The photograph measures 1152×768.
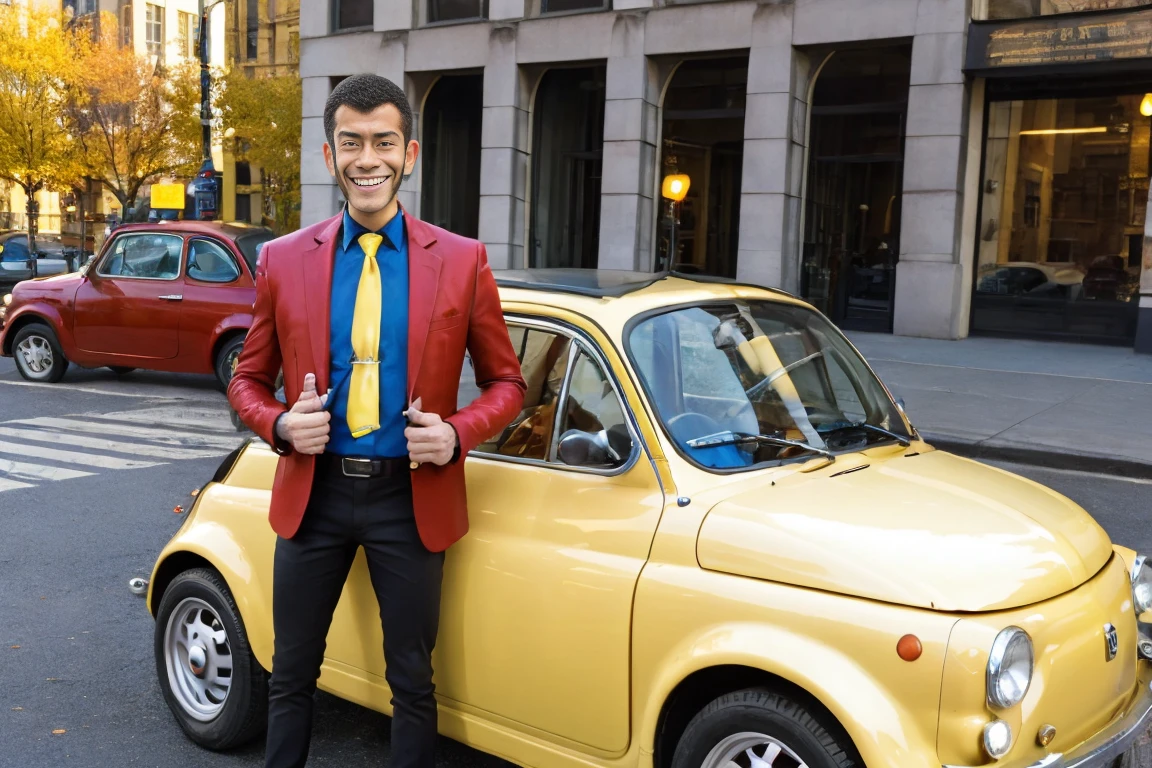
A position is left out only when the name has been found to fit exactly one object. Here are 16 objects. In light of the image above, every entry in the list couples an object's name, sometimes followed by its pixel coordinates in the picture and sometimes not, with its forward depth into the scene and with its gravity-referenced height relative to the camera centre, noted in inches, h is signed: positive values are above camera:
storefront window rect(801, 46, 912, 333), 802.8 +43.7
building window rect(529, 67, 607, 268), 956.6 +58.2
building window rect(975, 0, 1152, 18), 709.9 +154.7
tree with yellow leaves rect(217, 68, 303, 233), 1424.7 +134.6
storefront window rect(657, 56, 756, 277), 874.8 +62.2
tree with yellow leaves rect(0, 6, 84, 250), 1579.7 +153.1
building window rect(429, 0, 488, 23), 958.4 +185.4
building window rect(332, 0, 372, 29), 1026.1 +191.0
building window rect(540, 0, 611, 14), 885.8 +178.8
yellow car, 106.4 -34.2
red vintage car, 506.3 -37.8
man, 117.6 -17.2
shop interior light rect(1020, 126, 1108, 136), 741.3 +81.3
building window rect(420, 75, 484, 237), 1025.5 +71.2
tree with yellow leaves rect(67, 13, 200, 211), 1579.7 +143.2
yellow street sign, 1117.7 +24.8
